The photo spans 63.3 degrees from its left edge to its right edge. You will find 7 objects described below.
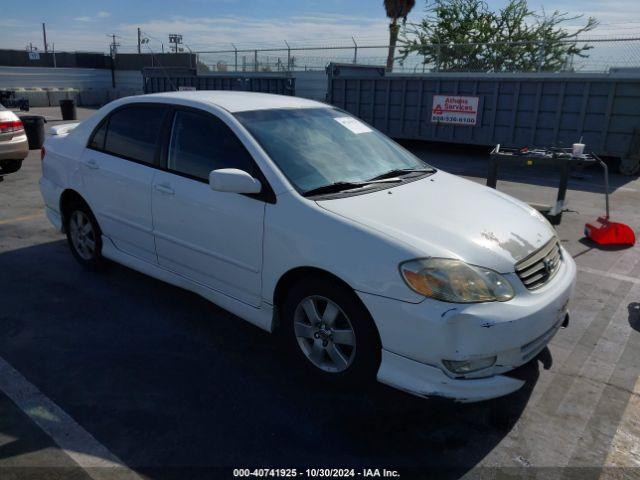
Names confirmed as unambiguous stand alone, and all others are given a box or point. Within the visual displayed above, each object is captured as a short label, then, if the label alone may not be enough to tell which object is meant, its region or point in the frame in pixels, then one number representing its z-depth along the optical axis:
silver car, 9.07
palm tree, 27.59
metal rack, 6.77
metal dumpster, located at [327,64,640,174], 11.75
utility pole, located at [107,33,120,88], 35.91
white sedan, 2.64
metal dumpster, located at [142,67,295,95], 18.89
